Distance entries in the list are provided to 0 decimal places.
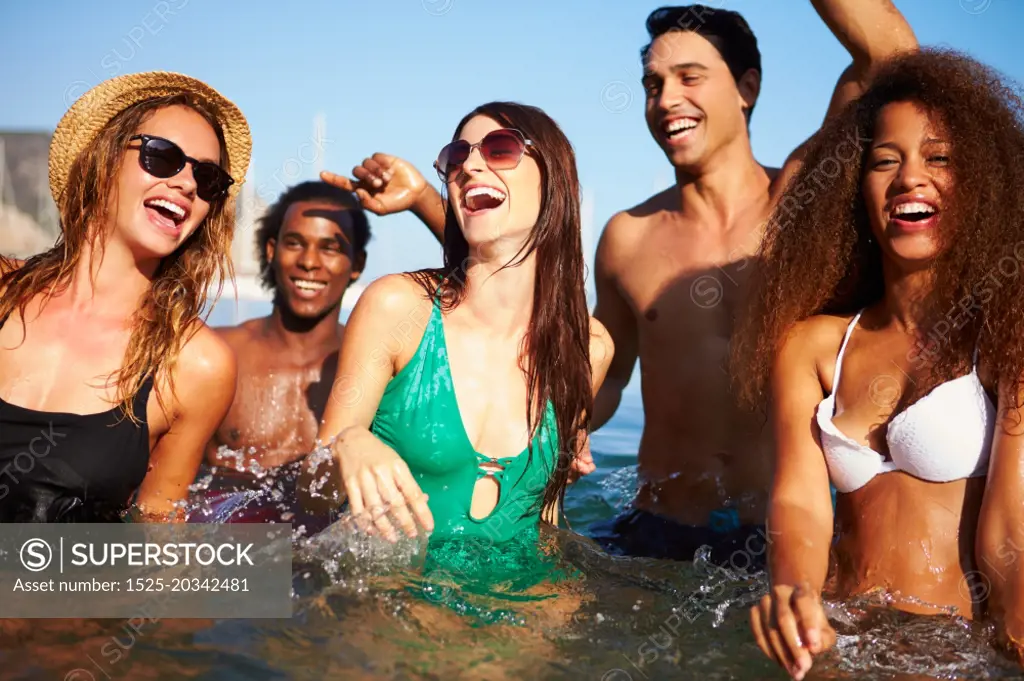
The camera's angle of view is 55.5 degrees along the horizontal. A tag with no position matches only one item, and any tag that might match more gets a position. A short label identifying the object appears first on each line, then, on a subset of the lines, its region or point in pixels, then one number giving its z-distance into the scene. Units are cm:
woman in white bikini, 280
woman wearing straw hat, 315
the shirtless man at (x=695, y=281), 430
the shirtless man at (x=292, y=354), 511
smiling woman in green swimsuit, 334
